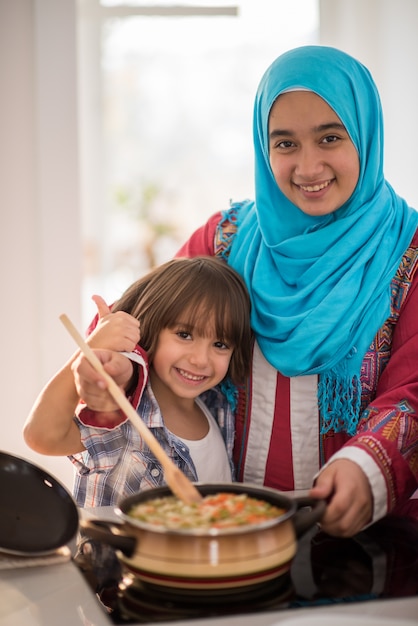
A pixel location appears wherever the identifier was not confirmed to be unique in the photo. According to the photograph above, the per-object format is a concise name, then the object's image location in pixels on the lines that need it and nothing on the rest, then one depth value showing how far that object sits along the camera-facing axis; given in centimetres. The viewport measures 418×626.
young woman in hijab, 155
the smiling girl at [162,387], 133
